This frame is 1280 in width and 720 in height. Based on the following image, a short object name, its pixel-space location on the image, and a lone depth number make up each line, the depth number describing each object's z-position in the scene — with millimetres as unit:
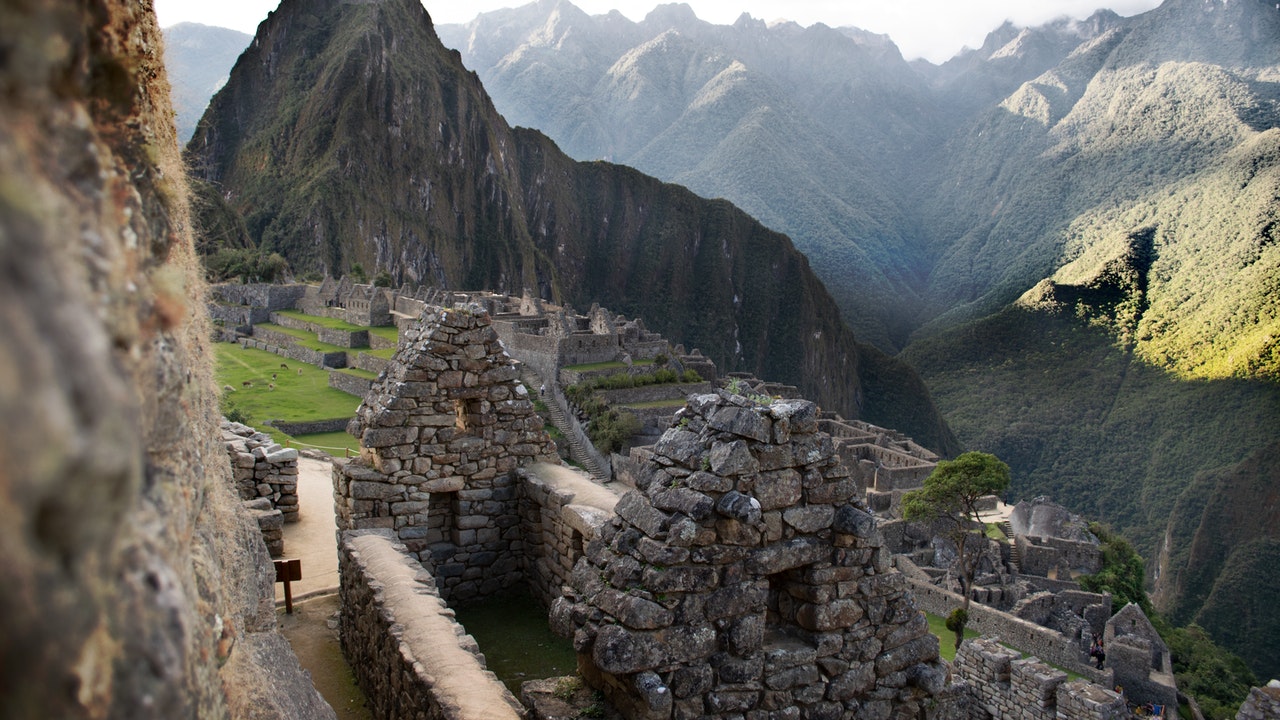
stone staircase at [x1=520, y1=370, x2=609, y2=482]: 41094
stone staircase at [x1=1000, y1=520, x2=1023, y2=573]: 30703
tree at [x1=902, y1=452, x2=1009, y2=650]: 28078
